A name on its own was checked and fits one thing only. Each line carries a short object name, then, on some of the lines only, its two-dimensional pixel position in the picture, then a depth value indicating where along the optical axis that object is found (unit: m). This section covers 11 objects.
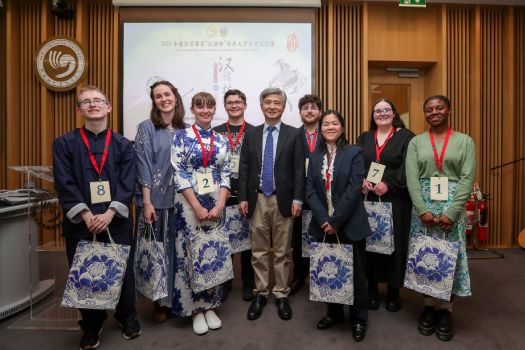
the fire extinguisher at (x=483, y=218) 4.01
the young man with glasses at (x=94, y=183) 1.81
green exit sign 3.79
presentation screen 3.94
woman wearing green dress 1.98
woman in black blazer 1.94
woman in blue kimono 2.12
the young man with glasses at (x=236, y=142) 2.62
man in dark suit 2.27
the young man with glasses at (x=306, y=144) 2.67
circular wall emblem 3.98
